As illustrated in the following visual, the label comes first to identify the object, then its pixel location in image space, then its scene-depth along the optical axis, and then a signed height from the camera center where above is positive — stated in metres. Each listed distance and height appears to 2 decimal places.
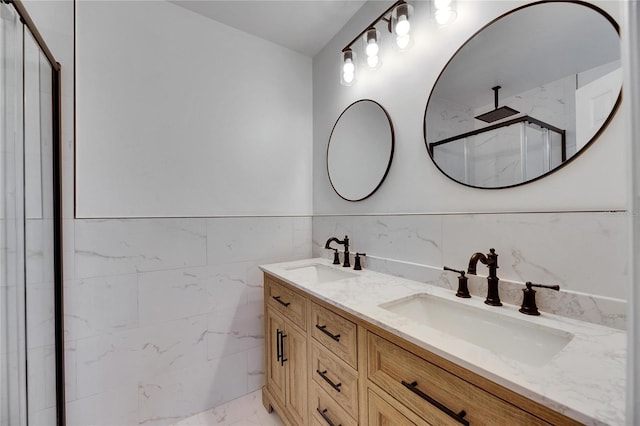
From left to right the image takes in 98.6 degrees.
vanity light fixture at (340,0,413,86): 1.37 +0.97
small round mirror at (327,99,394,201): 1.65 +0.41
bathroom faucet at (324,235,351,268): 1.77 -0.24
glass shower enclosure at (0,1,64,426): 0.89 -0.06
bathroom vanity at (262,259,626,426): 0.56 -0.41
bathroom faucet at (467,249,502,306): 1.02 -0.22
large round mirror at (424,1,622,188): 0.89 +0.45
